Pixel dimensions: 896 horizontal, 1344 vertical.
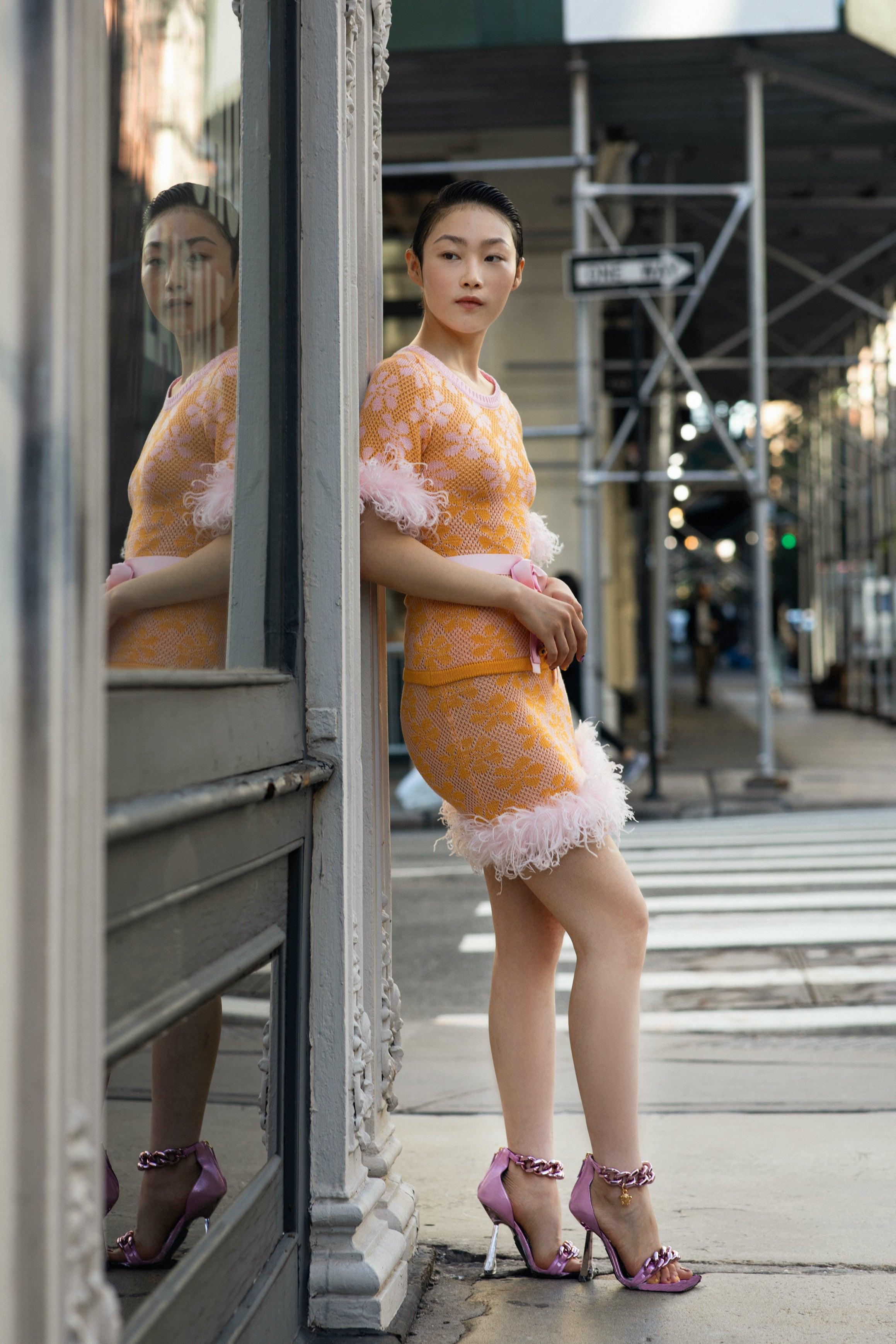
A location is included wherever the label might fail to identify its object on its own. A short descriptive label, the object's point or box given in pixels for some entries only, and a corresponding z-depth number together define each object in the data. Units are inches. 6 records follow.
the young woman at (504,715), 101.0
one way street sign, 410.9
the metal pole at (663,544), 593.0
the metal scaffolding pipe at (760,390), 470.3
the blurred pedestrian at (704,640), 971.3
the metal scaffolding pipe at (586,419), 465.1
